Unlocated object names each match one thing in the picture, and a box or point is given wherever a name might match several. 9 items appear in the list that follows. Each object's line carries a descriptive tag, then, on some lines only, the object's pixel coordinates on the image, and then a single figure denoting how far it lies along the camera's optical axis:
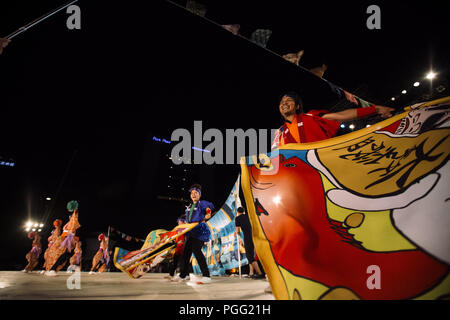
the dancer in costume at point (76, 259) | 5.53
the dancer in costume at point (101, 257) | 6.85
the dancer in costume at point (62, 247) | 4.38
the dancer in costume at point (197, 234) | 3.23
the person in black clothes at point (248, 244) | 4.75
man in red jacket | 1.80
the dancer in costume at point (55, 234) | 4.90
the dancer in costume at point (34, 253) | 5.12
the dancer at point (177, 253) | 4.01
